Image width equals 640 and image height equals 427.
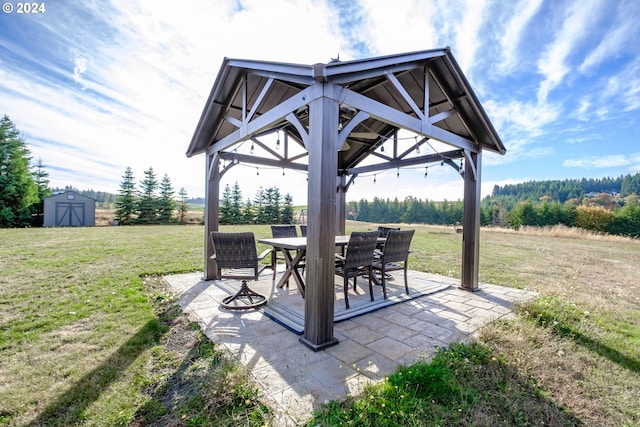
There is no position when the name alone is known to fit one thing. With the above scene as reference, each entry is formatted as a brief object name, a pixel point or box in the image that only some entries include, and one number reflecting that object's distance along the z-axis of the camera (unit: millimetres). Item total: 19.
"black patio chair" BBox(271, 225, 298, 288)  5832
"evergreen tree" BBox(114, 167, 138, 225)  22672
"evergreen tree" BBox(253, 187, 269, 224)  25516
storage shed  17578
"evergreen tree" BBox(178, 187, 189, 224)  25156
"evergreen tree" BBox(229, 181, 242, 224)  24562
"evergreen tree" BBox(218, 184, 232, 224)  23859
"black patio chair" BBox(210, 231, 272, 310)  3629
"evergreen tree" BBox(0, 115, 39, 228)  16031
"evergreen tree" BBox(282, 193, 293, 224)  25797
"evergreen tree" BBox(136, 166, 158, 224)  23320
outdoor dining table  4018
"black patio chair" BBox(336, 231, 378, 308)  3621
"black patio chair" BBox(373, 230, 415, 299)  4078
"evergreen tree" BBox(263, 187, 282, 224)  25516
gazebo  2703
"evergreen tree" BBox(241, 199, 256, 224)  25078
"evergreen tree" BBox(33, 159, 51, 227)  17594
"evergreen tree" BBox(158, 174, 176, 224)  24016
